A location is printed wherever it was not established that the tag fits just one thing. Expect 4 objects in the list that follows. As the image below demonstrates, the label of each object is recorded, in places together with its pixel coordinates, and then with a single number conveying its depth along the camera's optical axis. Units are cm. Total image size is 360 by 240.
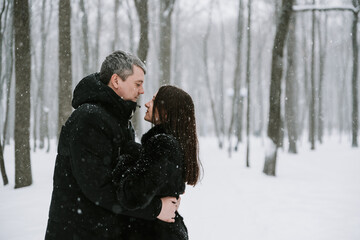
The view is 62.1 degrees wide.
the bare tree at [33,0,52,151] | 1725
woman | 177
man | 176
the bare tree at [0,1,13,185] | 745
